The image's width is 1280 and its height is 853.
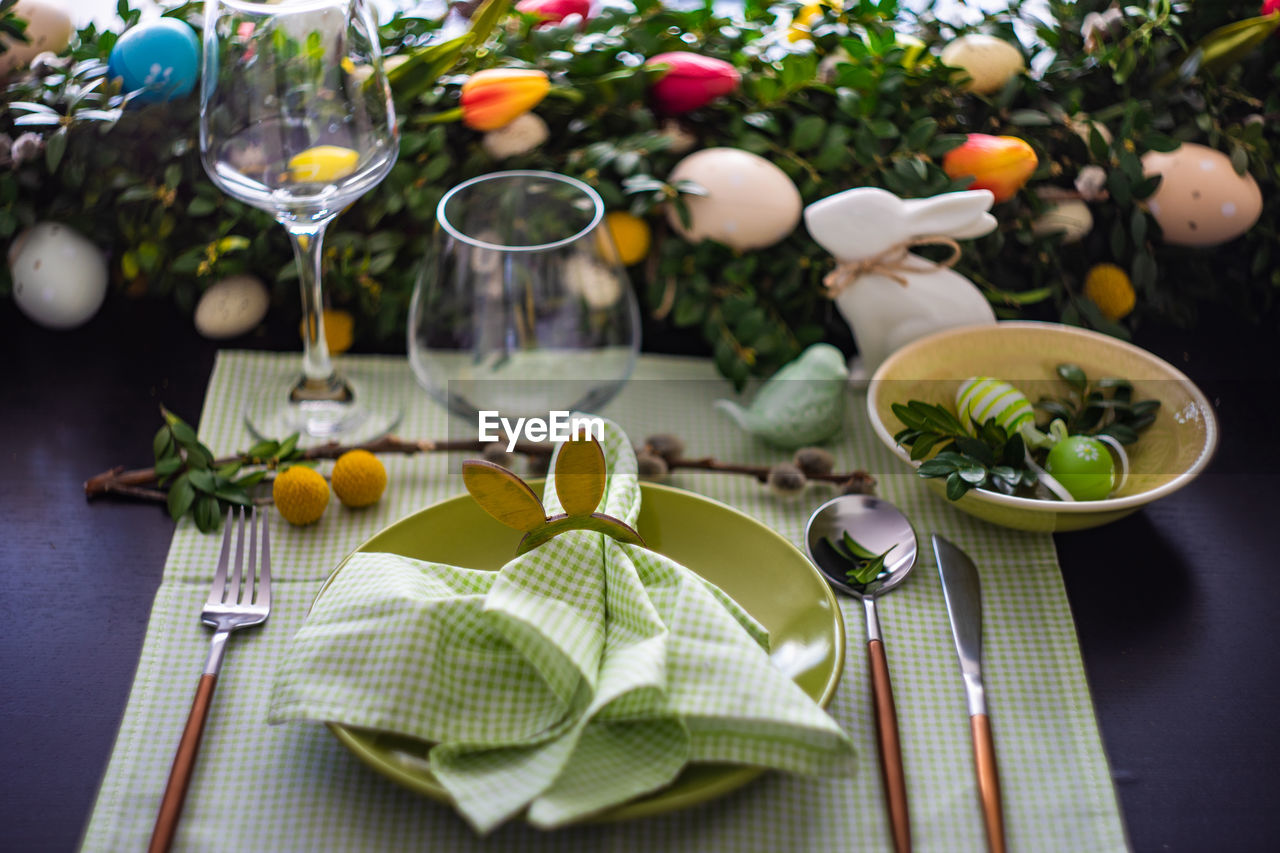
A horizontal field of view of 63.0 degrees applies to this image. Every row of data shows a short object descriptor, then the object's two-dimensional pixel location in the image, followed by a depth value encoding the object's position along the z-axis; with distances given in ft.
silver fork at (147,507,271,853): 1.42
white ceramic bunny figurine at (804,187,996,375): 2.17
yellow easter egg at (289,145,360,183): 1.93
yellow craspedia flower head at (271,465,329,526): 1.93
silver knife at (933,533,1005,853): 1.43
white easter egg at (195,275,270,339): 2.45
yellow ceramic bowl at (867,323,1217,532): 1.84
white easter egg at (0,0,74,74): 2.41
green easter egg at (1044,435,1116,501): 1.90
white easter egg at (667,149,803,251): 2.32
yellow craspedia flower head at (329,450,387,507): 1.99
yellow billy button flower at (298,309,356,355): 2.49
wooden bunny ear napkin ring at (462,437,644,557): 1.51
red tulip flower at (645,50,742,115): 2.44
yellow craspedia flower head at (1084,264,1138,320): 2.50
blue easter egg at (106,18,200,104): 2.30
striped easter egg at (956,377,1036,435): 2.01
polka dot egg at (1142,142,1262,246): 2.42
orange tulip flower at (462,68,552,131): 2.35
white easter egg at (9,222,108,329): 2.39
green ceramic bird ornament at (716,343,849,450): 2.18
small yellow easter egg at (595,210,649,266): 2.43
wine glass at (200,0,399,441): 1.80
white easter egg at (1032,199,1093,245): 2.47
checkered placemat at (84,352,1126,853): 1.41
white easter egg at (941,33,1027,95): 2.48
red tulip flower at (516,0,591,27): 2.74
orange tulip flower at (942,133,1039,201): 2.33
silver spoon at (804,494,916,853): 1.60
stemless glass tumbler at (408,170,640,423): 1.99
